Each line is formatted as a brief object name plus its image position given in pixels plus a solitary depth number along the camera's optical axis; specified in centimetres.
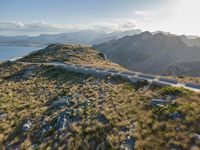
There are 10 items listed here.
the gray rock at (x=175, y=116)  1245
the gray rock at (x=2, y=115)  1680
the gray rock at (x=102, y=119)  1347
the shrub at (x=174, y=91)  1582
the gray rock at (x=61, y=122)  1372
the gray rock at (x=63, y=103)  1724
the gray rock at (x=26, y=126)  1431
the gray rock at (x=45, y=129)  1366
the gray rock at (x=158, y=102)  1466
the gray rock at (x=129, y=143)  1079
